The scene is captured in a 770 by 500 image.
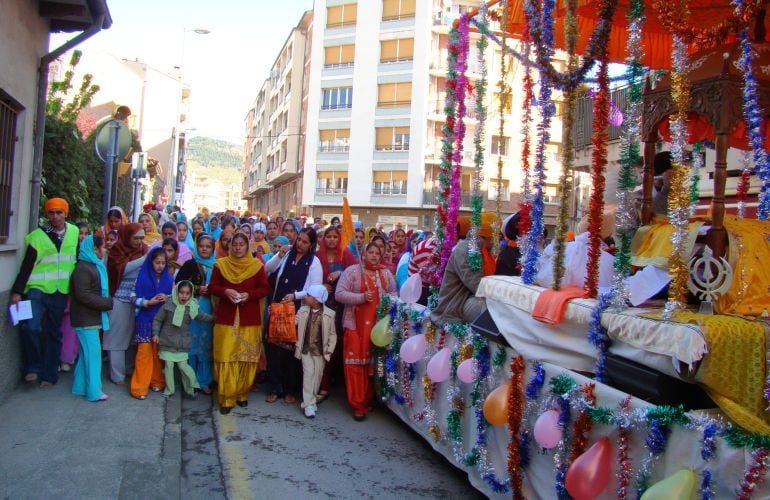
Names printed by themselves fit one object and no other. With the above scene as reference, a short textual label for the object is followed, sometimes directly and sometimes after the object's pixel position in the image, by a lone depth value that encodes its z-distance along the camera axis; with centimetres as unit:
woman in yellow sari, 701
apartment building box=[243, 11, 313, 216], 5044
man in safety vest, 652
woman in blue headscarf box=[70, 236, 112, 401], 657
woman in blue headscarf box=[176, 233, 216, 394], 740
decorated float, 325
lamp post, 3998
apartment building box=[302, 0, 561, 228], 4262
